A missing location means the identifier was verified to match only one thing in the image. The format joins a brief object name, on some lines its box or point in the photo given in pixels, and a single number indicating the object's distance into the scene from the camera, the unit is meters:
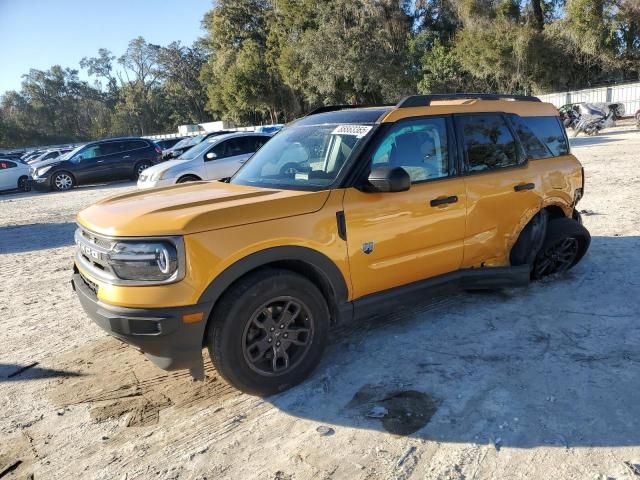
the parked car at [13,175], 19.30
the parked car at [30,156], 33.35
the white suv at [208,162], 11.63
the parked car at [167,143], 27.81
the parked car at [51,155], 27.63
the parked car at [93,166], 17.97
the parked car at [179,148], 19.47
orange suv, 2.89
